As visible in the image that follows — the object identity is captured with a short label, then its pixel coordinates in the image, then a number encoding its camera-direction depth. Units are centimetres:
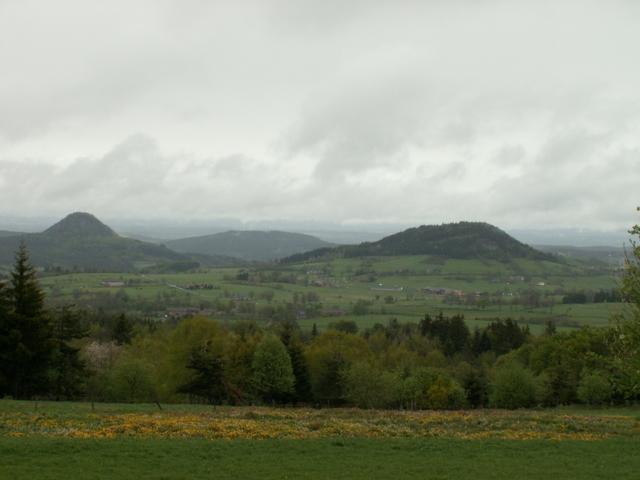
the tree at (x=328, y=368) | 6475
